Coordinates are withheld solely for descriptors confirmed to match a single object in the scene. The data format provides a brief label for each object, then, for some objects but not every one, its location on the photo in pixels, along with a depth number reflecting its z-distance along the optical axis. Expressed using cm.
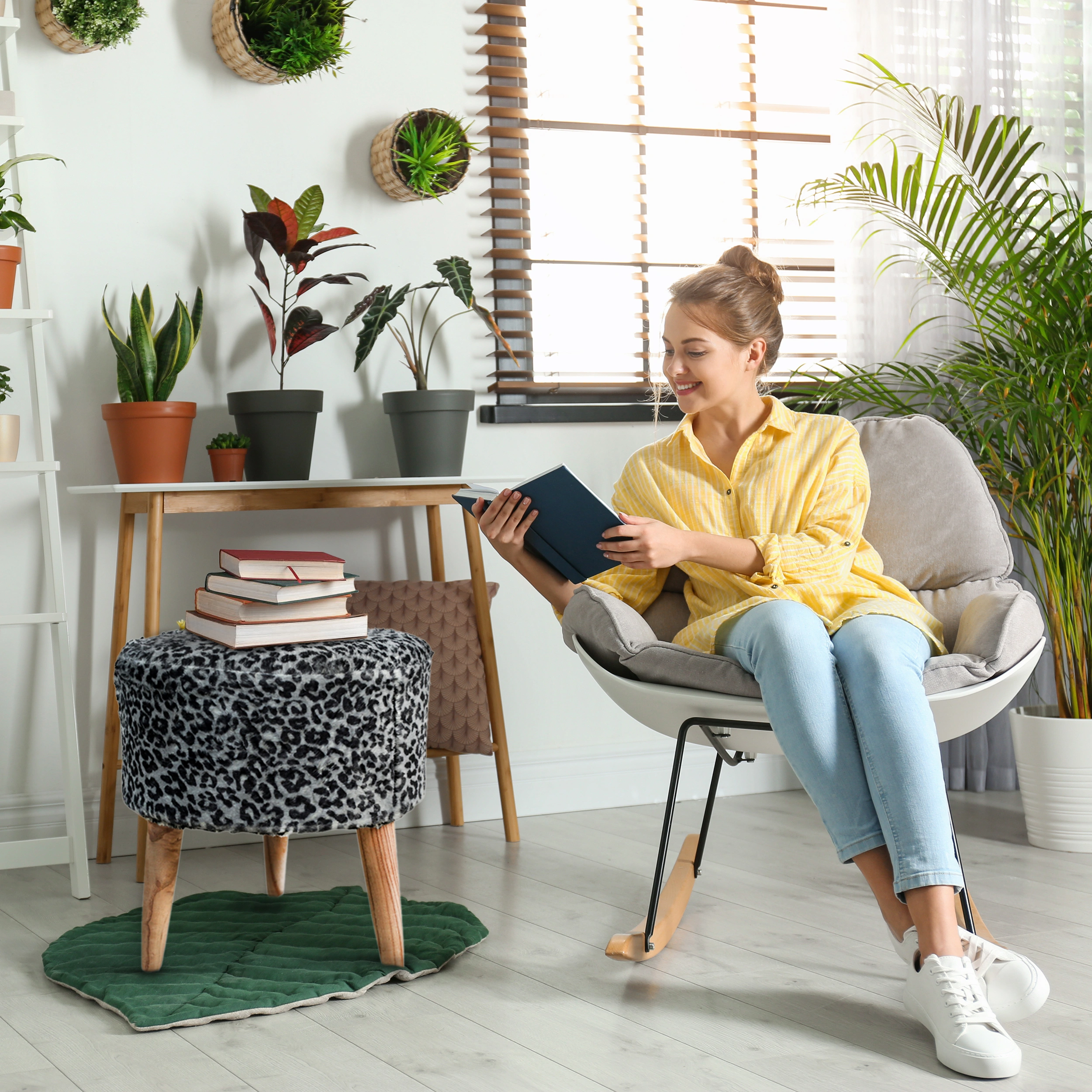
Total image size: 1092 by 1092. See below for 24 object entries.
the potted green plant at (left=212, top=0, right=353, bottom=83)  257
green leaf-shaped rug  170
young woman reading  154
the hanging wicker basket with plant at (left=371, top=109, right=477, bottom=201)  271
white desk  239
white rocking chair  180
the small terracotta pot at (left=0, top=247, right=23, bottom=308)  227
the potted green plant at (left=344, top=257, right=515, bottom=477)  260
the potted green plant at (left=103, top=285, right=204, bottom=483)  240
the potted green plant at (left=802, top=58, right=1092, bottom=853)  251
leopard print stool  174
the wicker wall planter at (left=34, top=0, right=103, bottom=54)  245
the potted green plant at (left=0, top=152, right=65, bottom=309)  224
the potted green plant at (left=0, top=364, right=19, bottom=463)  229
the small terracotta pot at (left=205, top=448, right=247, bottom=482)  250
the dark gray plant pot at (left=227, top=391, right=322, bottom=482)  252
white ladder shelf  228
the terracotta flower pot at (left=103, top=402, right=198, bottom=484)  240
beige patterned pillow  259
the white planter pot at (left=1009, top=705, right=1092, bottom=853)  250
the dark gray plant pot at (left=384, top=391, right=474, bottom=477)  260
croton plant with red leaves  249
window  292
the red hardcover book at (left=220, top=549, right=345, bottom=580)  179
